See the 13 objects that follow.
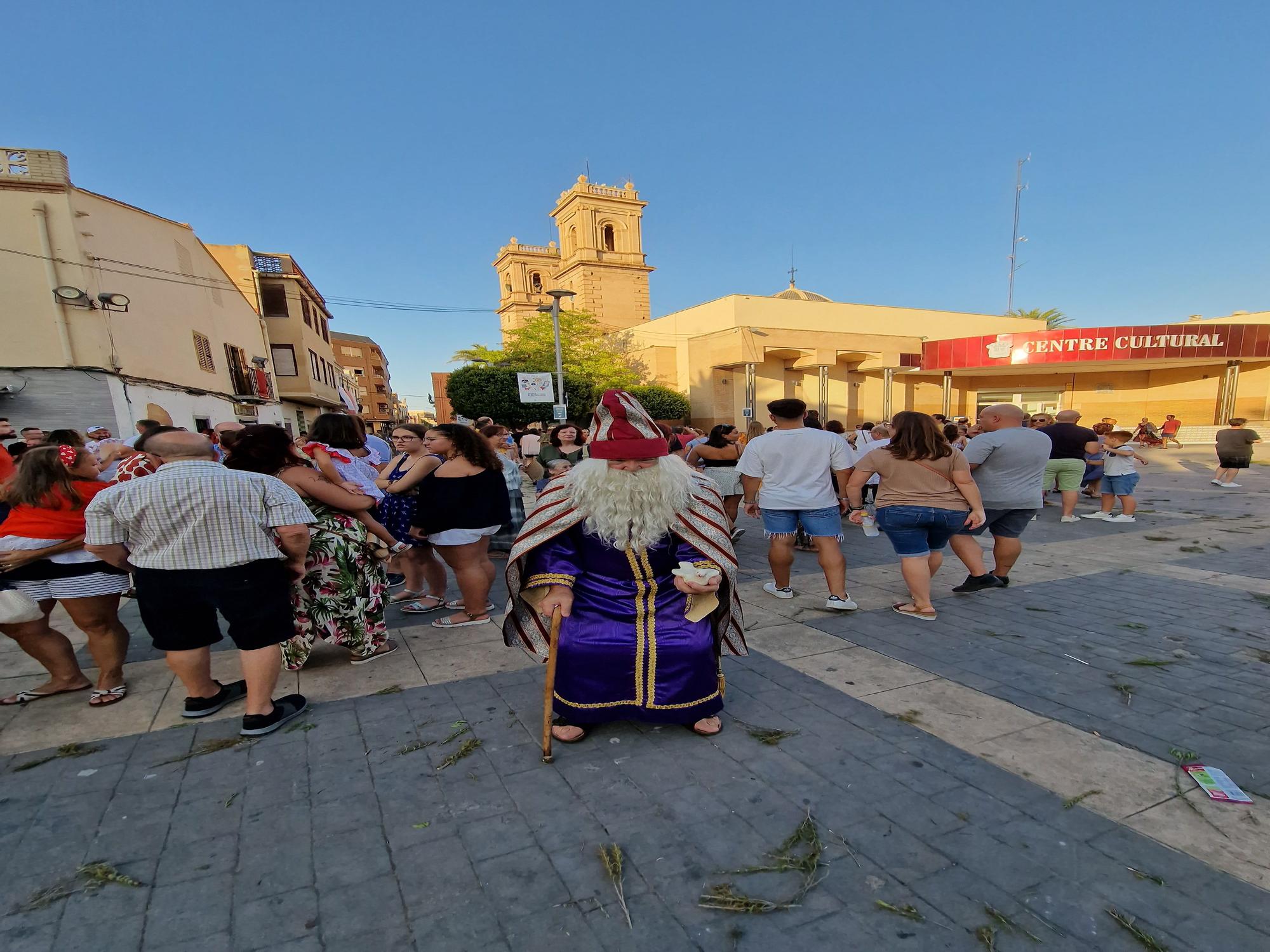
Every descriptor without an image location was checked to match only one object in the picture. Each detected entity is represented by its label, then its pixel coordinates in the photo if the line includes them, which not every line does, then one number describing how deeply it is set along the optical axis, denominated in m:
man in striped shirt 2.67
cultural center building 28.44
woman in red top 3.09
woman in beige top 4.30
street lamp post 18.53
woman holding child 3.44
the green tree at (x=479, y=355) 36.24
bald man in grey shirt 4.87
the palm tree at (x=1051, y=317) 43.16
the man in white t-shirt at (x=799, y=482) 4.50
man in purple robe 2.70
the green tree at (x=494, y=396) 28.47
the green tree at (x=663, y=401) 31.03
